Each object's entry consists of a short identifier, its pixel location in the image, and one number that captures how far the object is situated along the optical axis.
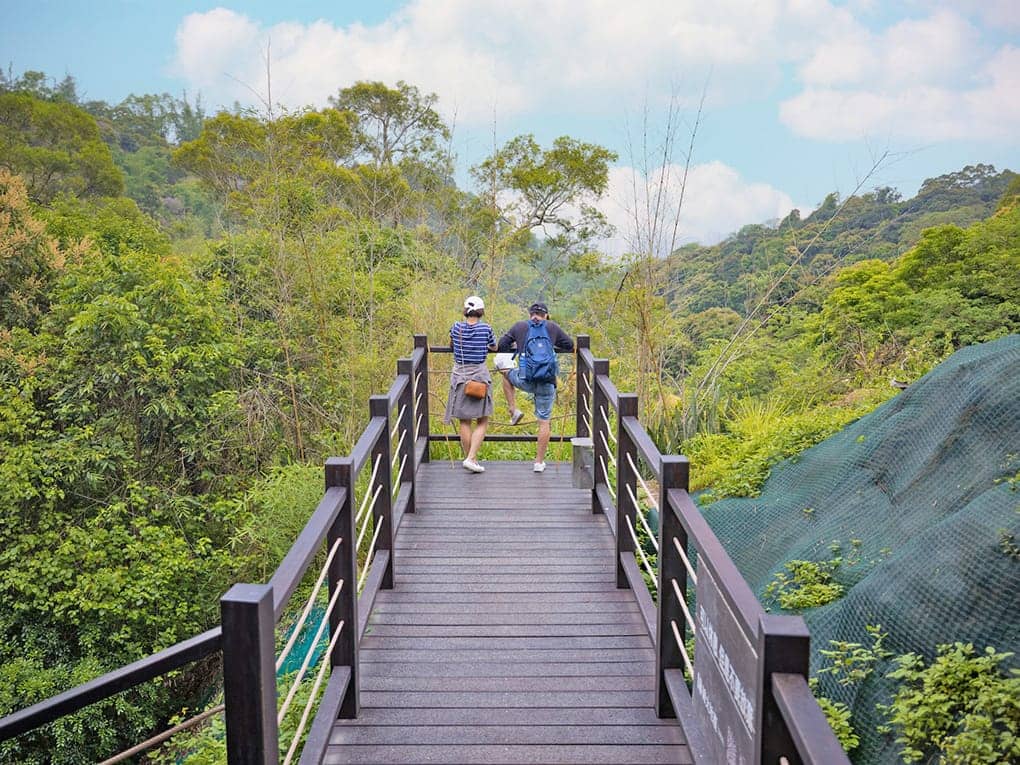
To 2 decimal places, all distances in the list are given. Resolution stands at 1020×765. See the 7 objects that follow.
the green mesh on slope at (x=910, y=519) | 2.98
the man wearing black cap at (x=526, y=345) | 6.17
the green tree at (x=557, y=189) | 17.39
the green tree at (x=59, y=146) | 21.80
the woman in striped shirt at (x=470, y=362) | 6.02
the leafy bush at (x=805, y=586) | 3.88
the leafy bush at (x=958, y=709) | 2.51
